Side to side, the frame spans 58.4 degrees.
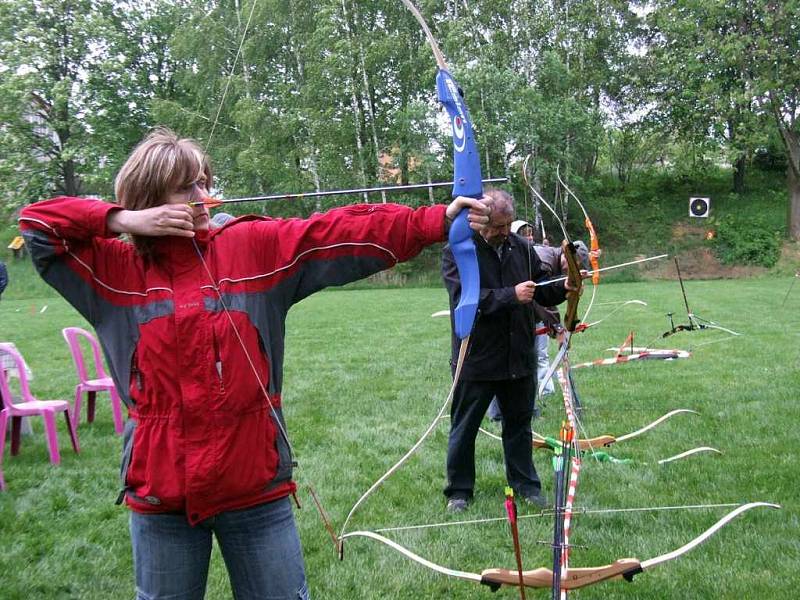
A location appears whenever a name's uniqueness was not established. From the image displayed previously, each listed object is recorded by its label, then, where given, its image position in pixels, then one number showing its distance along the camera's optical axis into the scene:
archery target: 19.81
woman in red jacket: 1.41
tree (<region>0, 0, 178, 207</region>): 19.77
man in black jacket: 3.13
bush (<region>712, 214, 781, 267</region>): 19.33
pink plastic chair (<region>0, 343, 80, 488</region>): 4.10
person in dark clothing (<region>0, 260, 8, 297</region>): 3.78
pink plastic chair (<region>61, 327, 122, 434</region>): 4.79
